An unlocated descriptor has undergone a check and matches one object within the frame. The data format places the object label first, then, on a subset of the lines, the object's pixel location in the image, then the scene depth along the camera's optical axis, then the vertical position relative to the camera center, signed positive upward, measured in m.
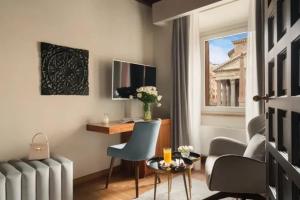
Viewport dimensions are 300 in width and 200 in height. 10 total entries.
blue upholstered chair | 2.54 -0.49
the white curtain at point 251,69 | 2.82 +0.36
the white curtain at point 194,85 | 3.48 +0.21
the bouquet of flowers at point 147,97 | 3.30 +0.03
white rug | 2.49 -1.04
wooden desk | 2.80 -0.46
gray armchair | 1.85 -0.61
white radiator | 1.89 -0.69
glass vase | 3.40 -0.19
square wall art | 2.62 +0.35
